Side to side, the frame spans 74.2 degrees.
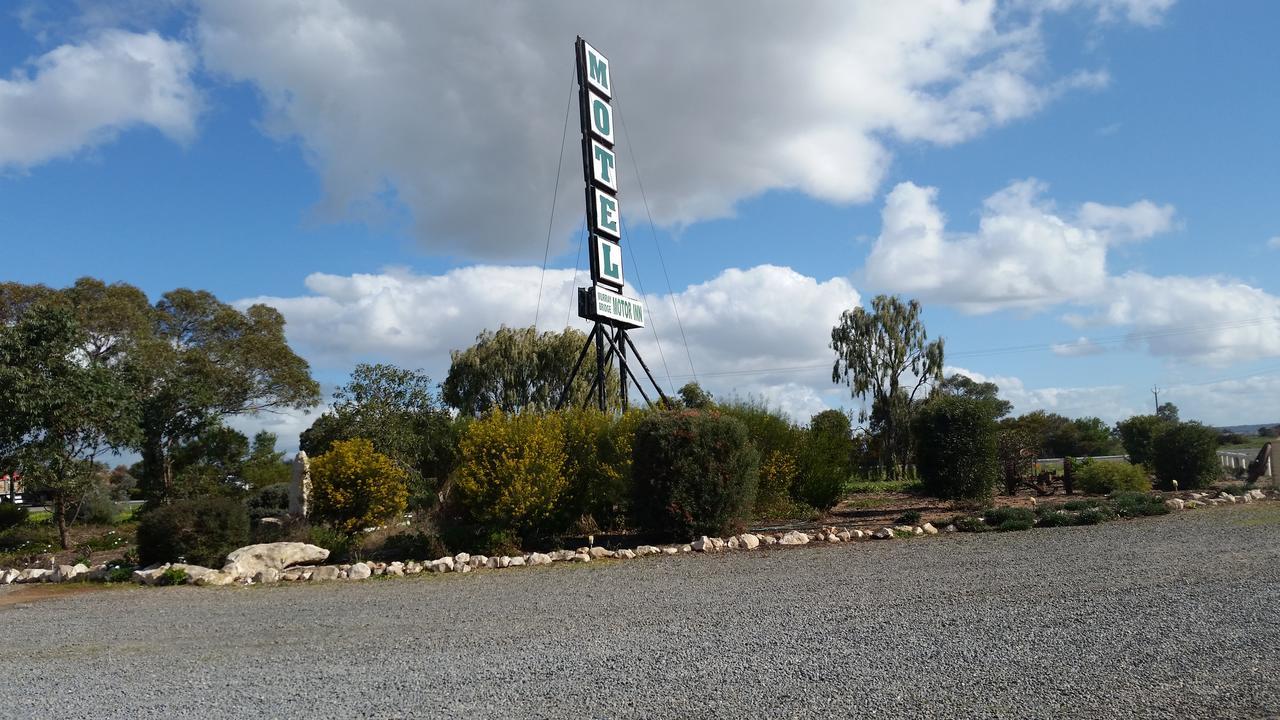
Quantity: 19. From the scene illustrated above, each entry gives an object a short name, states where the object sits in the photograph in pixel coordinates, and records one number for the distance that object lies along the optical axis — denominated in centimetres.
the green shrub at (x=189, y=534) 1309
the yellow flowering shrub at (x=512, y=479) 1348
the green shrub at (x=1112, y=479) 1969
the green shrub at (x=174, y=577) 1202
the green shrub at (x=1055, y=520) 1373
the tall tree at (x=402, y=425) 1978
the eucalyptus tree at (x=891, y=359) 3934
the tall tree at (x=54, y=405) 1617
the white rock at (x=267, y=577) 1212
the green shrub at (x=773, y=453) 1564
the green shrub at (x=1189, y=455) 2025
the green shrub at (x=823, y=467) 1672
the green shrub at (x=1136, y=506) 1462
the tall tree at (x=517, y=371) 3894
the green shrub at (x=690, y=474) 1327
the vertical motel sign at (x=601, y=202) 2123
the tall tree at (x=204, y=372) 2225
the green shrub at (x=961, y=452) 1667
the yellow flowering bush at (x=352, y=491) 1580
